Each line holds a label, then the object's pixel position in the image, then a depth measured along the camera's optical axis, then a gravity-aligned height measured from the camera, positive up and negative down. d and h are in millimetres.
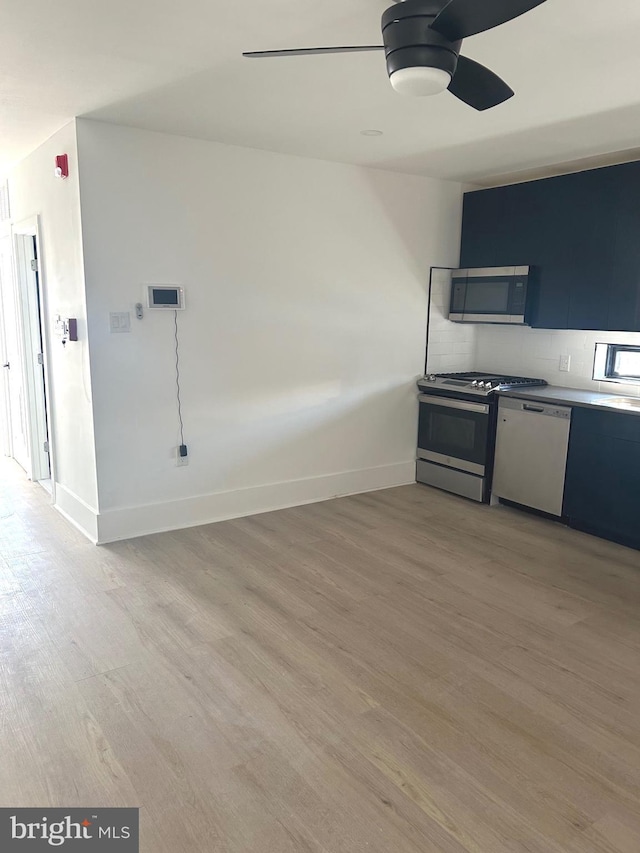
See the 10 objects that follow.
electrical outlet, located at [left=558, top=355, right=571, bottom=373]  4848 -373
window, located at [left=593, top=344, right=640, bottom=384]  4470 -335
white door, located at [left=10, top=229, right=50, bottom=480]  4926 -381
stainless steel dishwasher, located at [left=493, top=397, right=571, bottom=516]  4320 -973
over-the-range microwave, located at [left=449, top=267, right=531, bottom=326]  4766 +146
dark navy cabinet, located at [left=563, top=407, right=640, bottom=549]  3930 -1017
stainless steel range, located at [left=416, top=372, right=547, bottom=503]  4750 -909
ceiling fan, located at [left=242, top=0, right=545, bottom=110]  1787 +826
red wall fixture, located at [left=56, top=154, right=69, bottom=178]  3727 +823
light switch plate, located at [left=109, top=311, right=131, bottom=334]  3834 -84
